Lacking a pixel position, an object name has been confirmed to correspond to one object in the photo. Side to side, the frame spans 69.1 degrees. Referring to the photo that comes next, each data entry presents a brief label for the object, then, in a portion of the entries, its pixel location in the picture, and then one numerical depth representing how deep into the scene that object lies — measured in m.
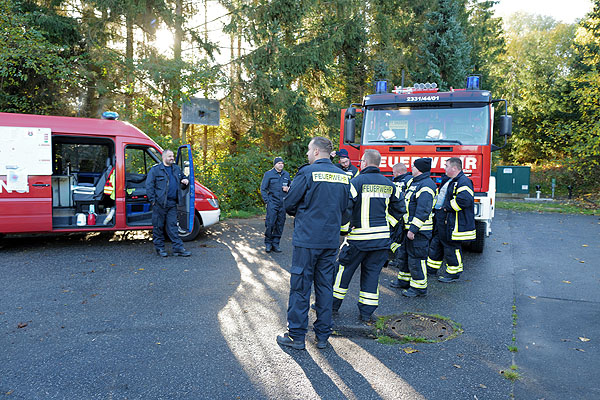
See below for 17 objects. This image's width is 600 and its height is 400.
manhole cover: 4.40
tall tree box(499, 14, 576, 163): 26.58
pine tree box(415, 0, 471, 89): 20.20
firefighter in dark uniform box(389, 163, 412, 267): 6.36
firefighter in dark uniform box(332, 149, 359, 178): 8.44
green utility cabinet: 22.42
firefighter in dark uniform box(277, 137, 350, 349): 3.99
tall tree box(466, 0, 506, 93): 24.64
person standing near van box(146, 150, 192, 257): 7.30
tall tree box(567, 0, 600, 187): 16.33
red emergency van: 7.50
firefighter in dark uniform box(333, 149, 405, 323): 4.50
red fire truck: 7.52
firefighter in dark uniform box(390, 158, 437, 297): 5.60
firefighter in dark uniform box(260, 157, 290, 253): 8.00
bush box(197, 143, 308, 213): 12.91
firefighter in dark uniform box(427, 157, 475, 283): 6.30
